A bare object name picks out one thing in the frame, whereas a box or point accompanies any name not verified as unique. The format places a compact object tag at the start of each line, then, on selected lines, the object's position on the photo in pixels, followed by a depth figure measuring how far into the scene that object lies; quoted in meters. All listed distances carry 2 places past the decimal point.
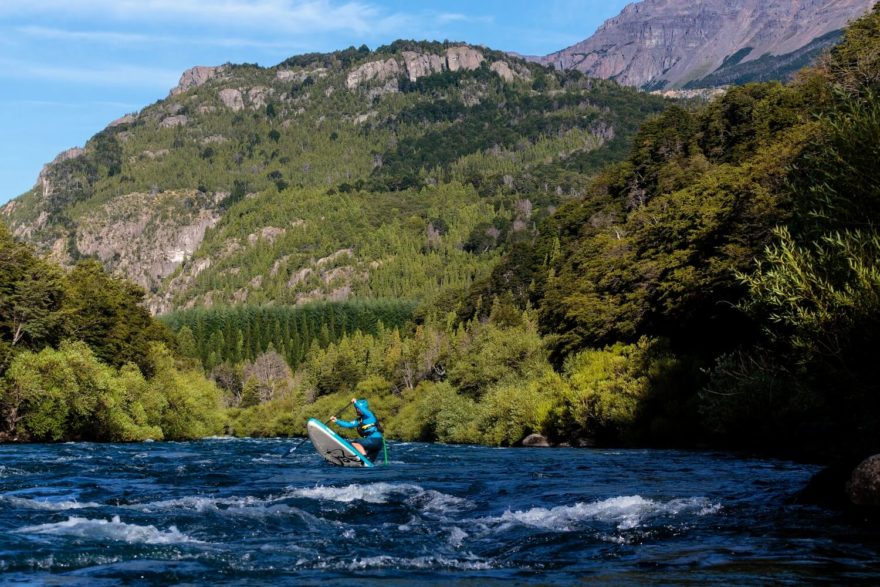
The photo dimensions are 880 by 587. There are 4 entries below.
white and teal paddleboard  42.31
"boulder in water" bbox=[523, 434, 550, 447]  64.06
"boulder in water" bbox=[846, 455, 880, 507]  19.22
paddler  42.09
